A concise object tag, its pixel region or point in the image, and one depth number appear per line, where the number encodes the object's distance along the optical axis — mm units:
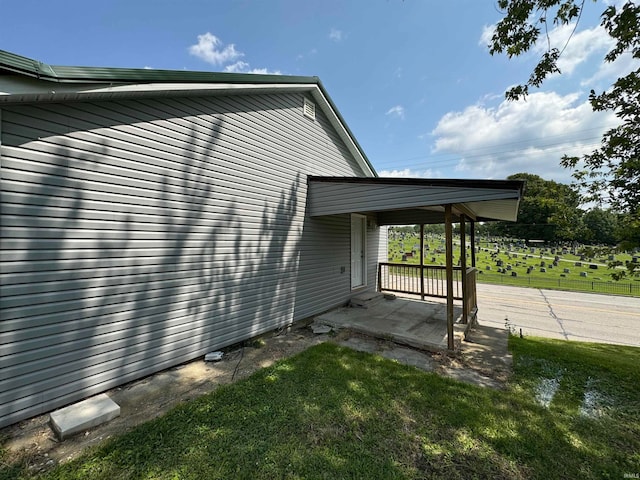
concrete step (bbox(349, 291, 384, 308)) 7698
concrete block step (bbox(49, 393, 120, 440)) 2591
